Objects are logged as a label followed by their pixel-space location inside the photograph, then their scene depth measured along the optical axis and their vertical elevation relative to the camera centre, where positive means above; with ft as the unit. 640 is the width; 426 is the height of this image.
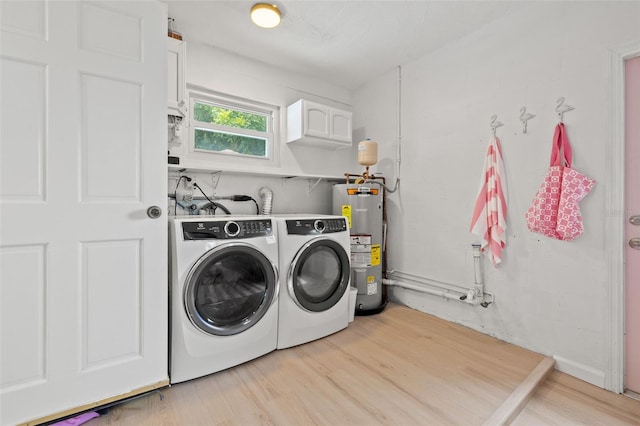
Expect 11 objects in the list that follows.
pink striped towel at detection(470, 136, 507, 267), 6.91 +0.14
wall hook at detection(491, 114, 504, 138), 7.15 +2.22
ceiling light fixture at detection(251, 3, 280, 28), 6.48 +4.53
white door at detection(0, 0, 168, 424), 4.04 +0.15
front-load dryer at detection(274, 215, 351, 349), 6.57 -1.59
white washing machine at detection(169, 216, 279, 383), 5.28 -1.60
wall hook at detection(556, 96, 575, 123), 6.02 +2.19
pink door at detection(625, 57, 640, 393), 5.27 -0.21
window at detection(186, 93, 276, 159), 8.45 +2.65
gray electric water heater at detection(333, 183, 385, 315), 8.69 -0.86
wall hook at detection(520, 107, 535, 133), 6.57 +2.18
